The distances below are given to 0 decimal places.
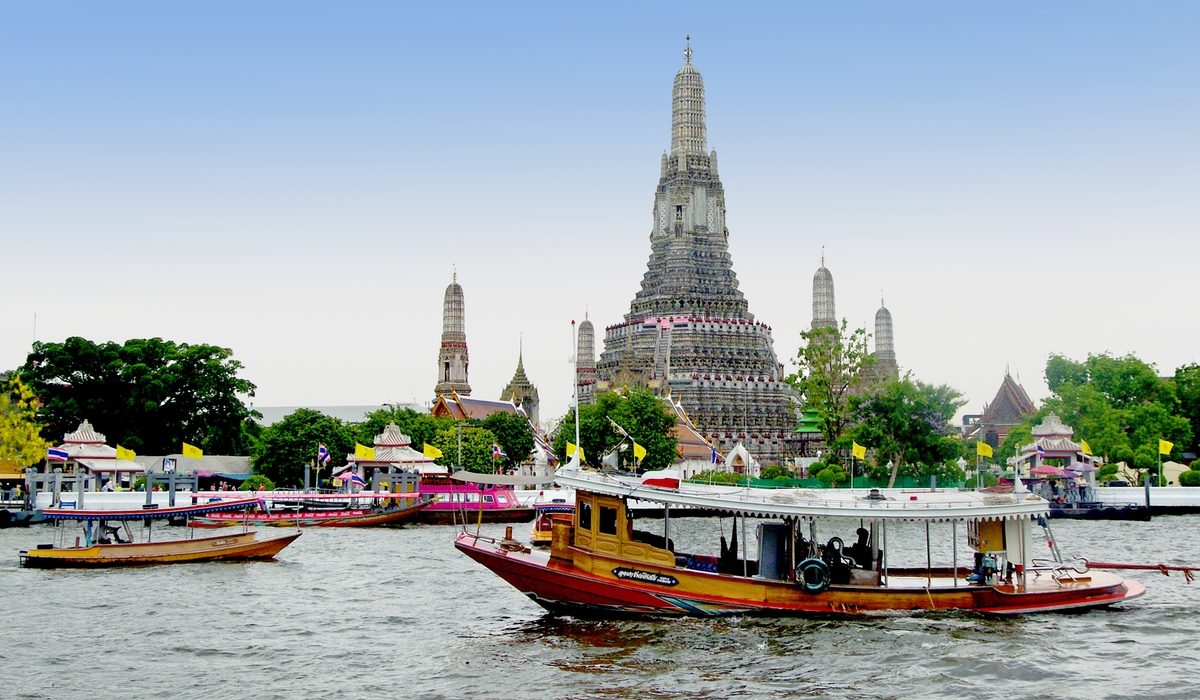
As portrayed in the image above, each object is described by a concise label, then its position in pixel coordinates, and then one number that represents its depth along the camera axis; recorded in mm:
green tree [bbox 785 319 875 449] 71500
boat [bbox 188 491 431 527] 51656
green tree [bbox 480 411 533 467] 75938
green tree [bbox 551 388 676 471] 70438
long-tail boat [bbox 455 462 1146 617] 24016
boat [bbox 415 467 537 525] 55050
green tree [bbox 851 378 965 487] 63875
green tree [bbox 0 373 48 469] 58938
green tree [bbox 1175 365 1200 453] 72125
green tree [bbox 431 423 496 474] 69750
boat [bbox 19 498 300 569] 34875
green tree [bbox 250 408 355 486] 66375
